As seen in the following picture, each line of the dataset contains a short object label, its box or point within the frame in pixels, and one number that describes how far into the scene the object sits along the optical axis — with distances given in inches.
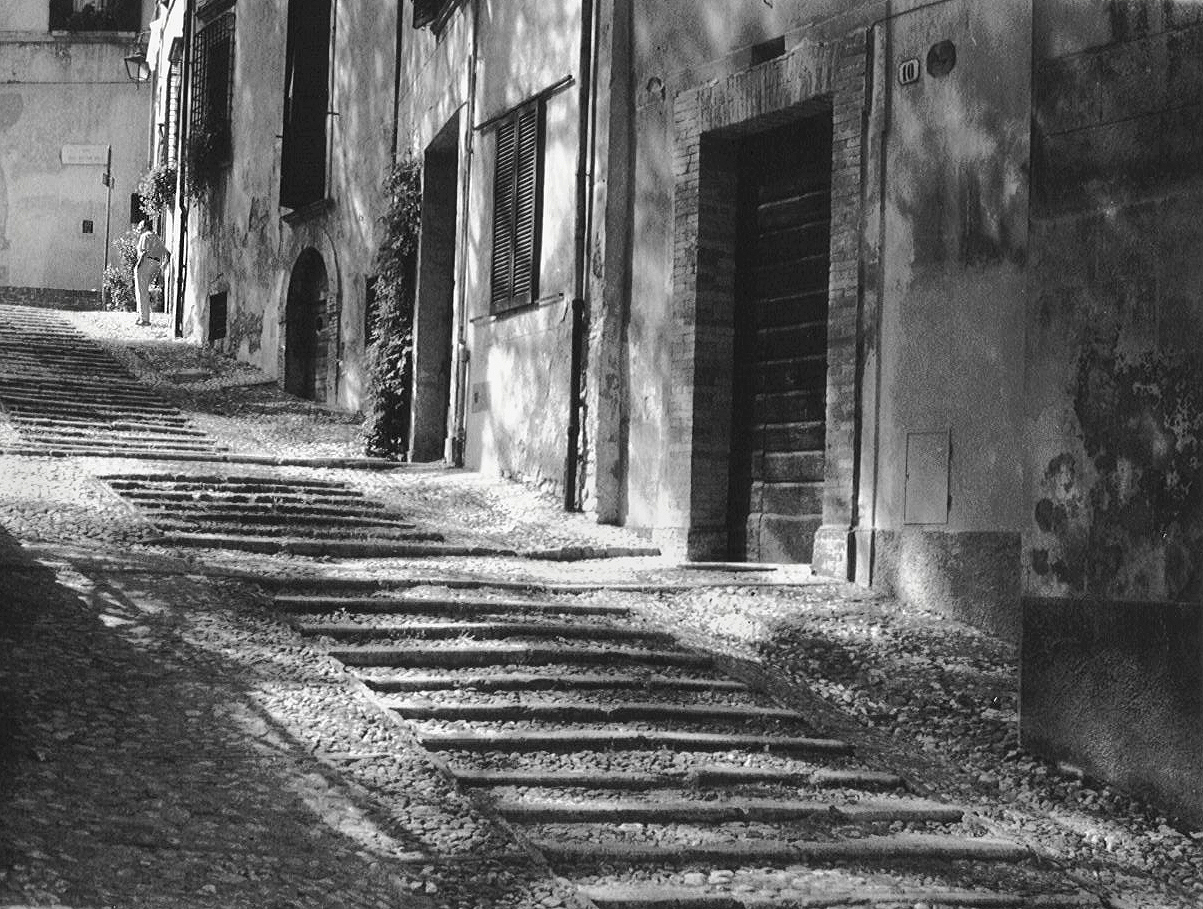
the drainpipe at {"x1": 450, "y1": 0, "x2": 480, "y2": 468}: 568.7
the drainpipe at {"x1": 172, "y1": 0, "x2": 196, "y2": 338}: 983.6
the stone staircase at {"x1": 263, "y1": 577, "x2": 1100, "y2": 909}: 203.8
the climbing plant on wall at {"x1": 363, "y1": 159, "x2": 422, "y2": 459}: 608.1
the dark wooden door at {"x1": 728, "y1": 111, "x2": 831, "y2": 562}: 399.5
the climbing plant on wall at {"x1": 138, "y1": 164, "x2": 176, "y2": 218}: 1050.7
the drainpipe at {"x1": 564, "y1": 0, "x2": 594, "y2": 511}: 467.2
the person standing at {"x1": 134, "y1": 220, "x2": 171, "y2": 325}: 939.3
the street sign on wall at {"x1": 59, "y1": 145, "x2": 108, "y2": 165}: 1284.4
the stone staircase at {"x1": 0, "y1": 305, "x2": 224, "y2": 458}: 512.7
